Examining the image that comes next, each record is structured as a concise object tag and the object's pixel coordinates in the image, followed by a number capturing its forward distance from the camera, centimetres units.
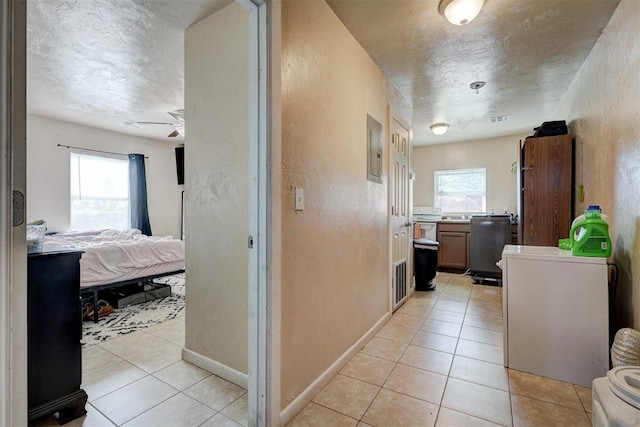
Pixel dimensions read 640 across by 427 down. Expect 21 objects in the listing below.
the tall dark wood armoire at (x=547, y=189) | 310
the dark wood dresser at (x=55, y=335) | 147
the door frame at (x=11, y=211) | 69
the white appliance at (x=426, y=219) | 555
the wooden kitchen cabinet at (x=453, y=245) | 529
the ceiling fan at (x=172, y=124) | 342
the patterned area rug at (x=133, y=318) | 267
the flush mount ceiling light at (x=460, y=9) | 182
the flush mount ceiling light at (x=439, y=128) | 454
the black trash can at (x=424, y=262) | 409
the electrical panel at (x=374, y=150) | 258
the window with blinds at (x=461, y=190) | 567
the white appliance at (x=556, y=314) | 187
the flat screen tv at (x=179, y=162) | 634
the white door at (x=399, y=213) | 317
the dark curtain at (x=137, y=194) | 571
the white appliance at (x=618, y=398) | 100
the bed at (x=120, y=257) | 317
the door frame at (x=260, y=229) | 145
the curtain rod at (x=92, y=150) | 489
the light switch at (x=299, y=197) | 164
